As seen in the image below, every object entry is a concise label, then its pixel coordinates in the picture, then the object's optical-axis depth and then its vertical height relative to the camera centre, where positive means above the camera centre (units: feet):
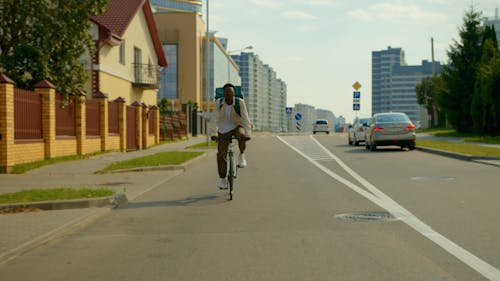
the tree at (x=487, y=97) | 111.14 +3.65
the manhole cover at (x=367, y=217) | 27.71 -4.36
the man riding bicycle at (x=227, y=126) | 37.09 -0.46
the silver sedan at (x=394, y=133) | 85.61 -2.02
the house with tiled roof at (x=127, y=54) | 105.09 +12.49
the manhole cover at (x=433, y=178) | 45.63 -4.35
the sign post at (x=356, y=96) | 150.92 +5.16
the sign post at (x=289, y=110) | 225.43 +2.82
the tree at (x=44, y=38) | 71.31 +9.22
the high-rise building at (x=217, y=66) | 349.98 +31.27
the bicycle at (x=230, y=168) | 36.06 -2.82
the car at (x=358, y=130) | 103.19 -1.93
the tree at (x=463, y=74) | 136.98 +9.46
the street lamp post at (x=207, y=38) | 121.19 +15.31
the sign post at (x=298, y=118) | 220.66 +0.00
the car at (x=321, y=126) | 200.44 -2.51
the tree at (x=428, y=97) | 204.85 +7.27
